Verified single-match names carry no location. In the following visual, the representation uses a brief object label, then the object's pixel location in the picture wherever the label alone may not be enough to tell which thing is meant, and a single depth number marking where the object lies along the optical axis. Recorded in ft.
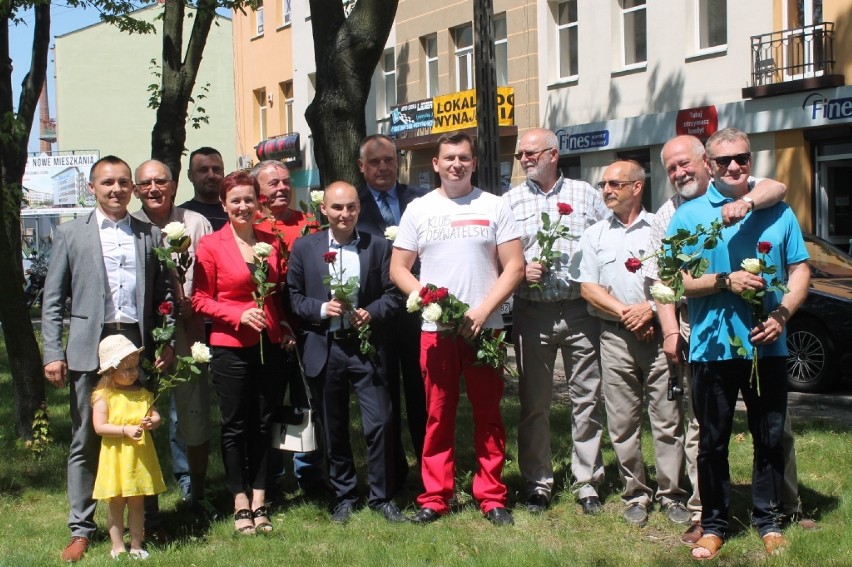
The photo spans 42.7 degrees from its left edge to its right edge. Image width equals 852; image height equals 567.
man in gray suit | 19.17
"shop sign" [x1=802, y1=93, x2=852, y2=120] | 59.62
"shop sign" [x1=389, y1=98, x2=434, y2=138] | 95.28
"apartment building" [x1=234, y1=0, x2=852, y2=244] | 62.23
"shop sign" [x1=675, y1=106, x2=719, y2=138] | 67.56
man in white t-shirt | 20.08
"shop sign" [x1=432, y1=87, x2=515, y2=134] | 85.40
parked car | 36.78
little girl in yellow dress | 18.70
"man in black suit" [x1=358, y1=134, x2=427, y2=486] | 22.39
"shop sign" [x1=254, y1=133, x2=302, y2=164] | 122.31
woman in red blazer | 20.48
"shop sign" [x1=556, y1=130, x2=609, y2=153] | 77.15
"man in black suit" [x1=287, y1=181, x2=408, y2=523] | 20.76
